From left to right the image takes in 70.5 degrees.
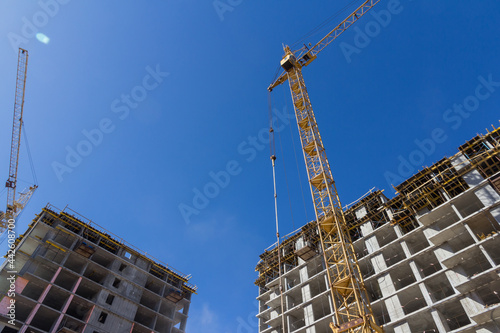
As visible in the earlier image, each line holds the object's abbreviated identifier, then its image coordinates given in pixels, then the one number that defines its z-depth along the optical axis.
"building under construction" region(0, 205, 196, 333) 37.53
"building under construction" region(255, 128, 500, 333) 29.42
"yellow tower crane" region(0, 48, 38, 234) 57.38
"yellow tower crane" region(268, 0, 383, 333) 27.85
